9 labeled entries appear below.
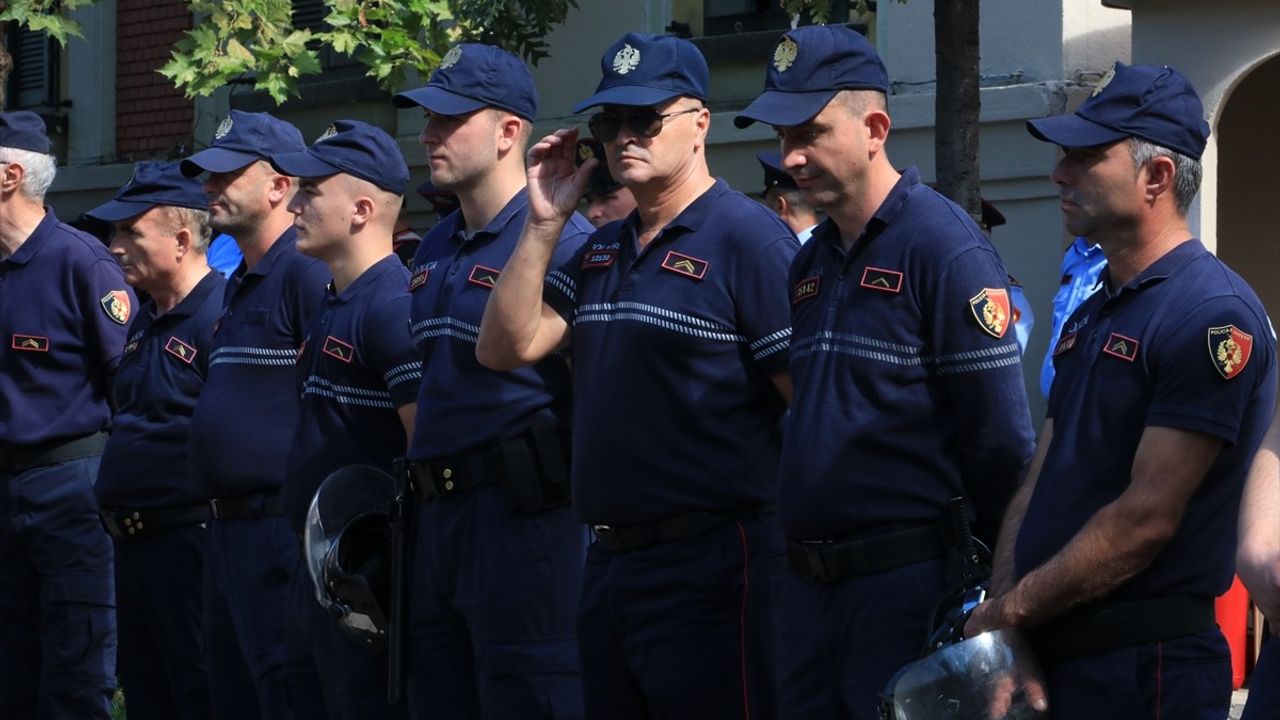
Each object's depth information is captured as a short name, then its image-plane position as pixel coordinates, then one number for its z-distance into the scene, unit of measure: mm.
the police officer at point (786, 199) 15707
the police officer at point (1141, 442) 7365
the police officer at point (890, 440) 8267
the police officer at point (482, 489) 10291
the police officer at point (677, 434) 9238
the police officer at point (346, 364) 11119
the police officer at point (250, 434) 12097
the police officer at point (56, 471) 14376
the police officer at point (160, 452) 13217
